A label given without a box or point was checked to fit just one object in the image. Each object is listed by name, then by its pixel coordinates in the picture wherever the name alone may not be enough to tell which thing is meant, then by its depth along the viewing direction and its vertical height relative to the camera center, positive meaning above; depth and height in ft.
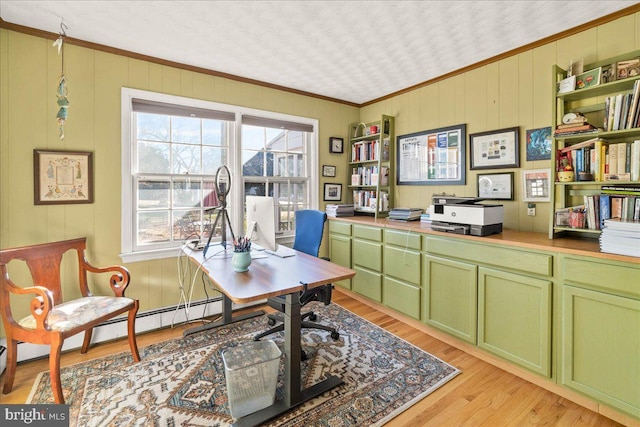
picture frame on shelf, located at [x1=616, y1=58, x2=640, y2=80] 6.34 +3.12
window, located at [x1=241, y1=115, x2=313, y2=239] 11.26 +1.87
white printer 7.59 -0.18
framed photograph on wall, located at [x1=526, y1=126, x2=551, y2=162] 7.94 +1.82
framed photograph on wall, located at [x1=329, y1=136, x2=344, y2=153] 13.25 +2.98
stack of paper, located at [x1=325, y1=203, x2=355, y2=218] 12.61 -0.02
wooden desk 5.29 -1.43
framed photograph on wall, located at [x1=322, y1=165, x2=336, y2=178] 13.10 +1.77
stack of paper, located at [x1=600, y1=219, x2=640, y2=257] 5.27 -0.53
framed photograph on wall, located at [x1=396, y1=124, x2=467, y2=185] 10.05 +1.98
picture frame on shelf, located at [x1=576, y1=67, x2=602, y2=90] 6.61 +3.04
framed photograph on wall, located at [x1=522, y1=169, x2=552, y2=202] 7.95 +0.68
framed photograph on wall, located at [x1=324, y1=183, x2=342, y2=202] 13.19 +0.80
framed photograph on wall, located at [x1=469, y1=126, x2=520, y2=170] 8.59 +1.89
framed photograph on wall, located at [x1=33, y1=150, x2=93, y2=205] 7.62 +0.88
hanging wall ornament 7.02 +2.90
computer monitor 7.07 -0.30
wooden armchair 5.90 -2.28
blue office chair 7.62 -1.30
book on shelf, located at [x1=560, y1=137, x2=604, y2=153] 6.65 +1.51
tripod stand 7.94 -0.35
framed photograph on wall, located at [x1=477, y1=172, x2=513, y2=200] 8.79 +0.74
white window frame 8.70 +1.50
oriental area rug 5.60 -3.90
